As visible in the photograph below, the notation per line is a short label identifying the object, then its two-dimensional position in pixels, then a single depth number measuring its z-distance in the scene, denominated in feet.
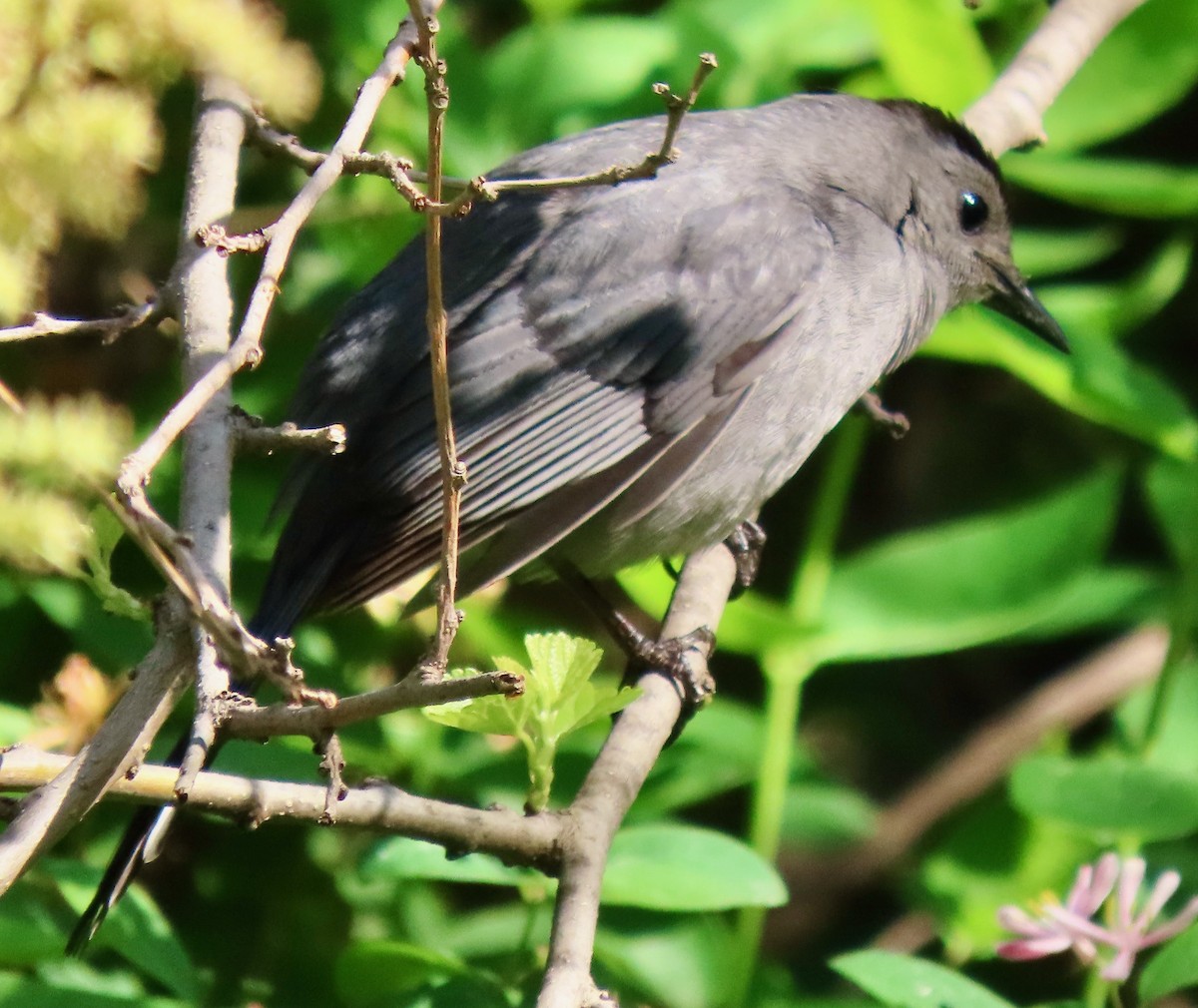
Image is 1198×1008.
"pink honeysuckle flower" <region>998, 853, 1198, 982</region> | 14.29
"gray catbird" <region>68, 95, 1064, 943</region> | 19.11
